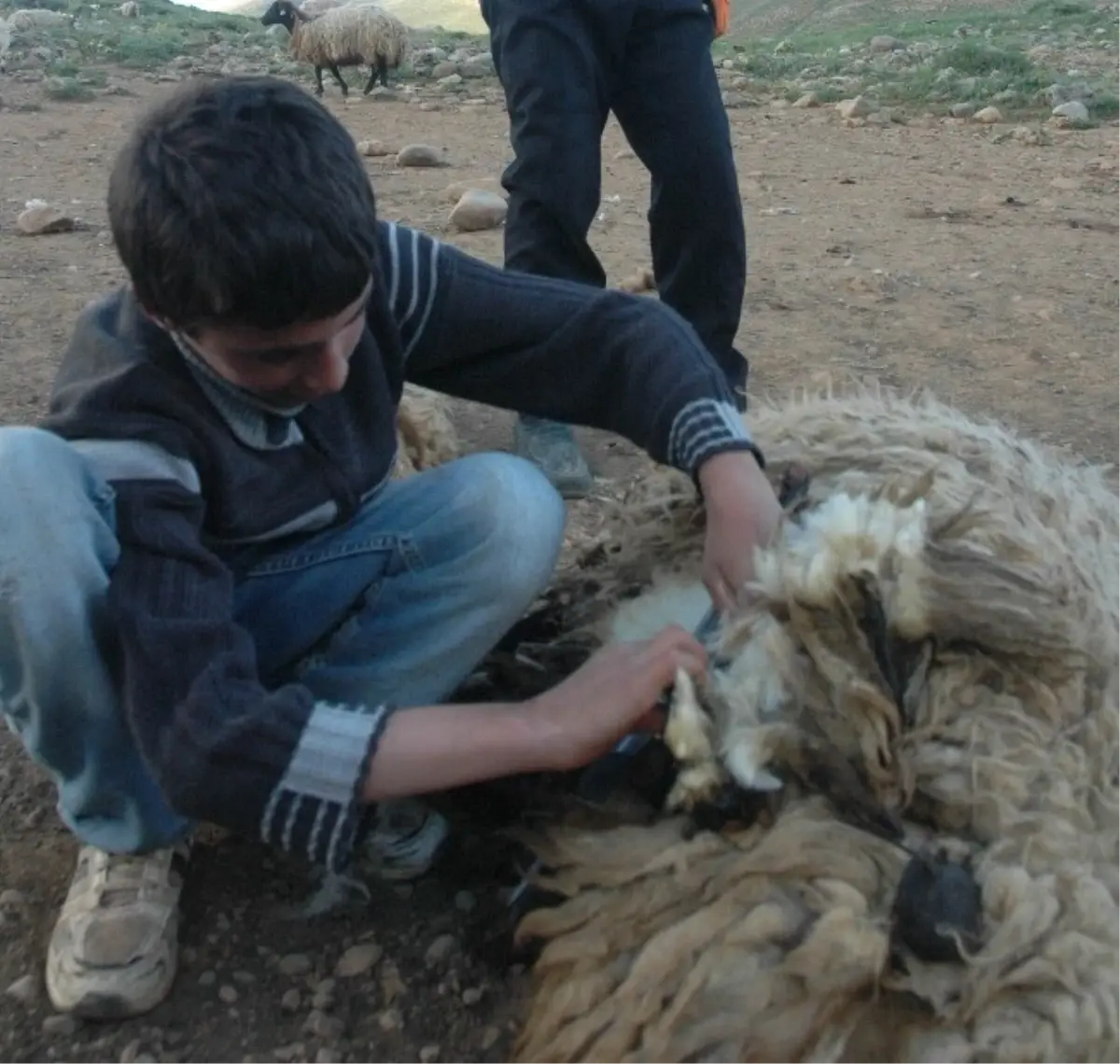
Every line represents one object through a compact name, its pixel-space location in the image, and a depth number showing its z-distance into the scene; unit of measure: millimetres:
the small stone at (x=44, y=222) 5406
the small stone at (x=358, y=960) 1871
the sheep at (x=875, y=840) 1370
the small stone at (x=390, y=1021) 1788
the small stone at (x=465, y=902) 1938
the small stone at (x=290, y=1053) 1752
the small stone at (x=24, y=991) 1828
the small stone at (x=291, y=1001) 1823
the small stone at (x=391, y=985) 1832
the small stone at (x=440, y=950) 1875
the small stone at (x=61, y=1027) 1783
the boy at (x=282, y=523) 1536
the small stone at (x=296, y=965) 1875
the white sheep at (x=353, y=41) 11258
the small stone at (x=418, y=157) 7156
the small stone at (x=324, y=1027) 1776
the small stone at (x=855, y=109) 8750
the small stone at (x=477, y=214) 5449
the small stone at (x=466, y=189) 6052
